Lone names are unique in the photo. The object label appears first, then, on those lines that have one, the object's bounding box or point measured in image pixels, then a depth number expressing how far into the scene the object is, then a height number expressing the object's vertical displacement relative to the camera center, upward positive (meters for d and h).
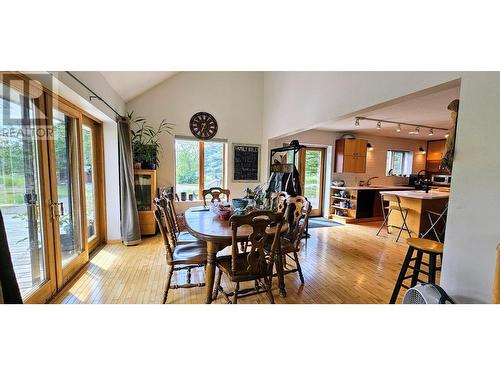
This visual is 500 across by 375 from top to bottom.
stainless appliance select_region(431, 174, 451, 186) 5.98 -0.14
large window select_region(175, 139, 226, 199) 4.77 +0.10
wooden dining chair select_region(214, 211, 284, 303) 1.75 -0.76
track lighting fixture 4.09 +1.00
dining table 1.88 -0.55
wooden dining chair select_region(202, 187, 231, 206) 3.63 -0.36
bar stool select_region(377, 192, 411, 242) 4.15 -0.64
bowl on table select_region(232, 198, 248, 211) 2.67 -0.40
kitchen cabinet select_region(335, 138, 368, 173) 5.57 +0.44
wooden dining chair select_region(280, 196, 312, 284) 2.44 -0.60
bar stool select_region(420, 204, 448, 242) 3.98 -0.84
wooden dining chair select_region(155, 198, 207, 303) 2.10 -0.82
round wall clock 4.71 +0.95
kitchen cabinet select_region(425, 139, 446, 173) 6.23 +0.54
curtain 3.60 -0.36
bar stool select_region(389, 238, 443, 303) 1.76 -0.66
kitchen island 4.02 -0.60
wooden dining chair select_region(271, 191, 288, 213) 2.88 -0.39
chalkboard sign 5.09 +0.20
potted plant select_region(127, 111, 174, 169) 4.12 +0.56
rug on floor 5.16 -1.22
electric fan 1.16 -0.65
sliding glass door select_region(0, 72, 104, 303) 1.72 -0.13
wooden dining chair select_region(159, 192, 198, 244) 2.55 -0.81
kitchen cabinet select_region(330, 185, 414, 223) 5.49 -0.78
